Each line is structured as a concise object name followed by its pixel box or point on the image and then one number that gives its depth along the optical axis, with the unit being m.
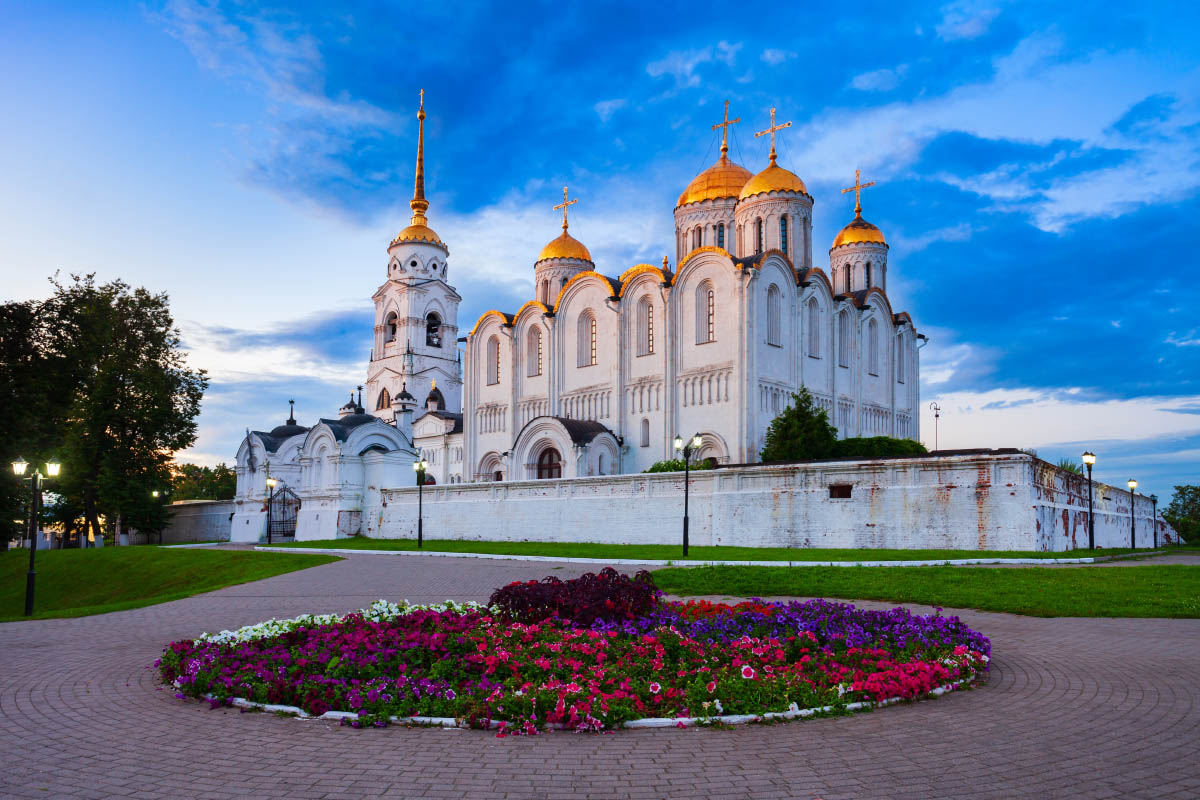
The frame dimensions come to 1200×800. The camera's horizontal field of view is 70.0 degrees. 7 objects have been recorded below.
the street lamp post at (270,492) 37.88
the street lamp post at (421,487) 32.68
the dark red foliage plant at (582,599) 9.05
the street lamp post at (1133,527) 33.44
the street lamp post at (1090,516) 25.81
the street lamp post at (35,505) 16.61
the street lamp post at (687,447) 22.56
